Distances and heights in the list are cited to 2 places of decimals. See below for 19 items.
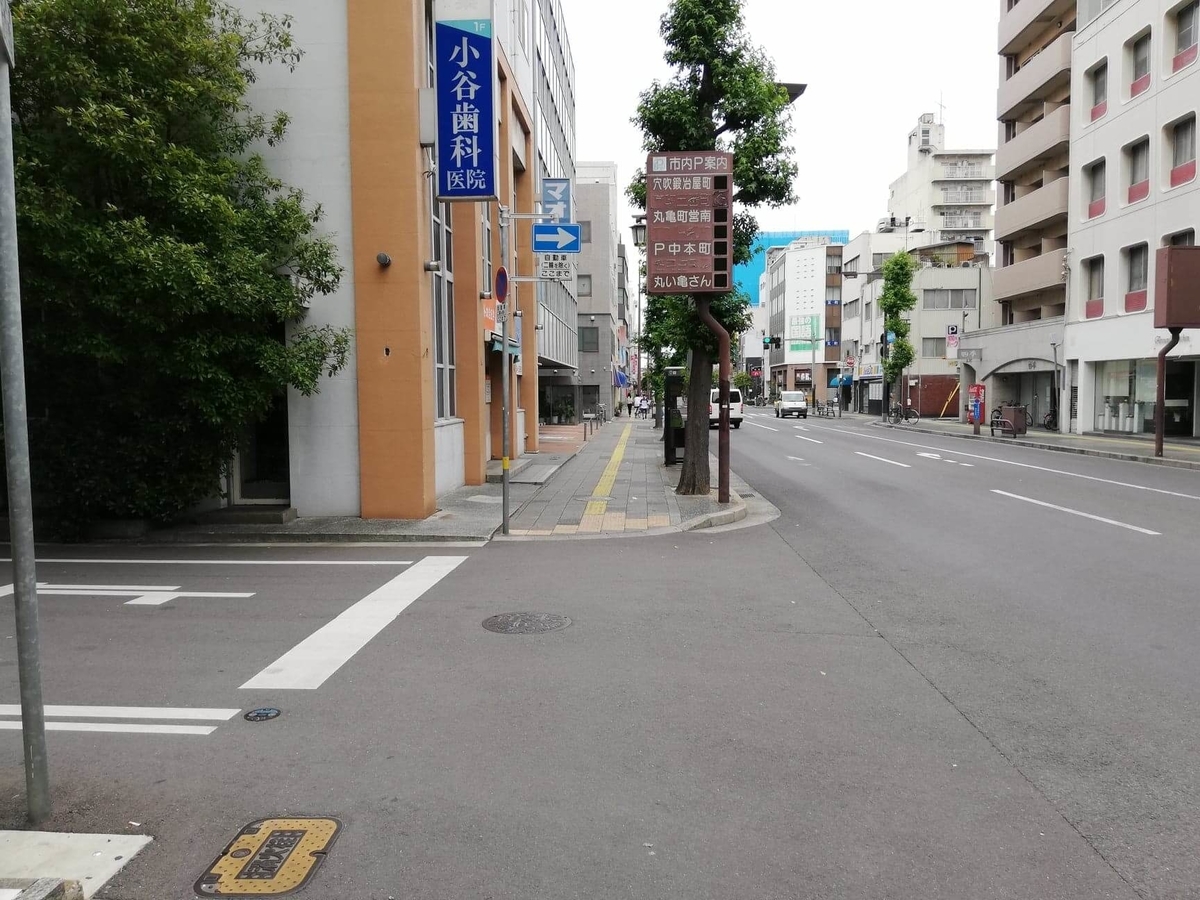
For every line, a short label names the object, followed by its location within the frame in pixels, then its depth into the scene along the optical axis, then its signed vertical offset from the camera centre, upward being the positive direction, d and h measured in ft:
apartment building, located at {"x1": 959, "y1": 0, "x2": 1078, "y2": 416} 120.47 +26.64
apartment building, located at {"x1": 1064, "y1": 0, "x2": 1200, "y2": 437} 92.73 +21.72
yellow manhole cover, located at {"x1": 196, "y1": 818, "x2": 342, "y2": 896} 10.89 -6.09
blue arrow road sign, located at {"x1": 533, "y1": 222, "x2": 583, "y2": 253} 43.19 +7.50
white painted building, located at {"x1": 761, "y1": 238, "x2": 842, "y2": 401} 320.91 +29.96
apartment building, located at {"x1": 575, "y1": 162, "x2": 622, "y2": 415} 204.44 +23.12
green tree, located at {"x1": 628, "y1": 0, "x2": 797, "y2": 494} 48.14 +15.26
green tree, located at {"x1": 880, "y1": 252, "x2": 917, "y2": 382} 164.96 +16.31
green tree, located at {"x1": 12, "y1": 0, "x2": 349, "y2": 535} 31.12 +5.16
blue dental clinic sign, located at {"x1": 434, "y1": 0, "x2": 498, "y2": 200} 40.73 +13.49
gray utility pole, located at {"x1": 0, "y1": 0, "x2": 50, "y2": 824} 11.38 -1.18
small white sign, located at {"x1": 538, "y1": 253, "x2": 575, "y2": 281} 43.14 +6.19
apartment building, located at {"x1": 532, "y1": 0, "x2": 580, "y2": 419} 95.45 +31.98
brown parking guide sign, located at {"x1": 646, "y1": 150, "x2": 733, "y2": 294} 45.93 +9.29
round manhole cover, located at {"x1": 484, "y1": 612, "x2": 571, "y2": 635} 22.53 -6.10
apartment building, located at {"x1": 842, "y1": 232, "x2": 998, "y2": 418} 191.42 +16.88
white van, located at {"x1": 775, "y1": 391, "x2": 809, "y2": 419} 196.85 -3.46
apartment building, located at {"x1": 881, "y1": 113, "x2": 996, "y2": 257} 235.69 +53.54
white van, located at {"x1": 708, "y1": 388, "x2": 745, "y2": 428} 139.95 -3.11
